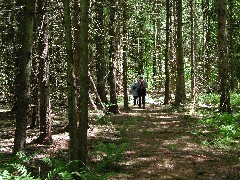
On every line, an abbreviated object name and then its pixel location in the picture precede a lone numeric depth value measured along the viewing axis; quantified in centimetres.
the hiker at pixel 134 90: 2280
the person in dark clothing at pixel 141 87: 2166
